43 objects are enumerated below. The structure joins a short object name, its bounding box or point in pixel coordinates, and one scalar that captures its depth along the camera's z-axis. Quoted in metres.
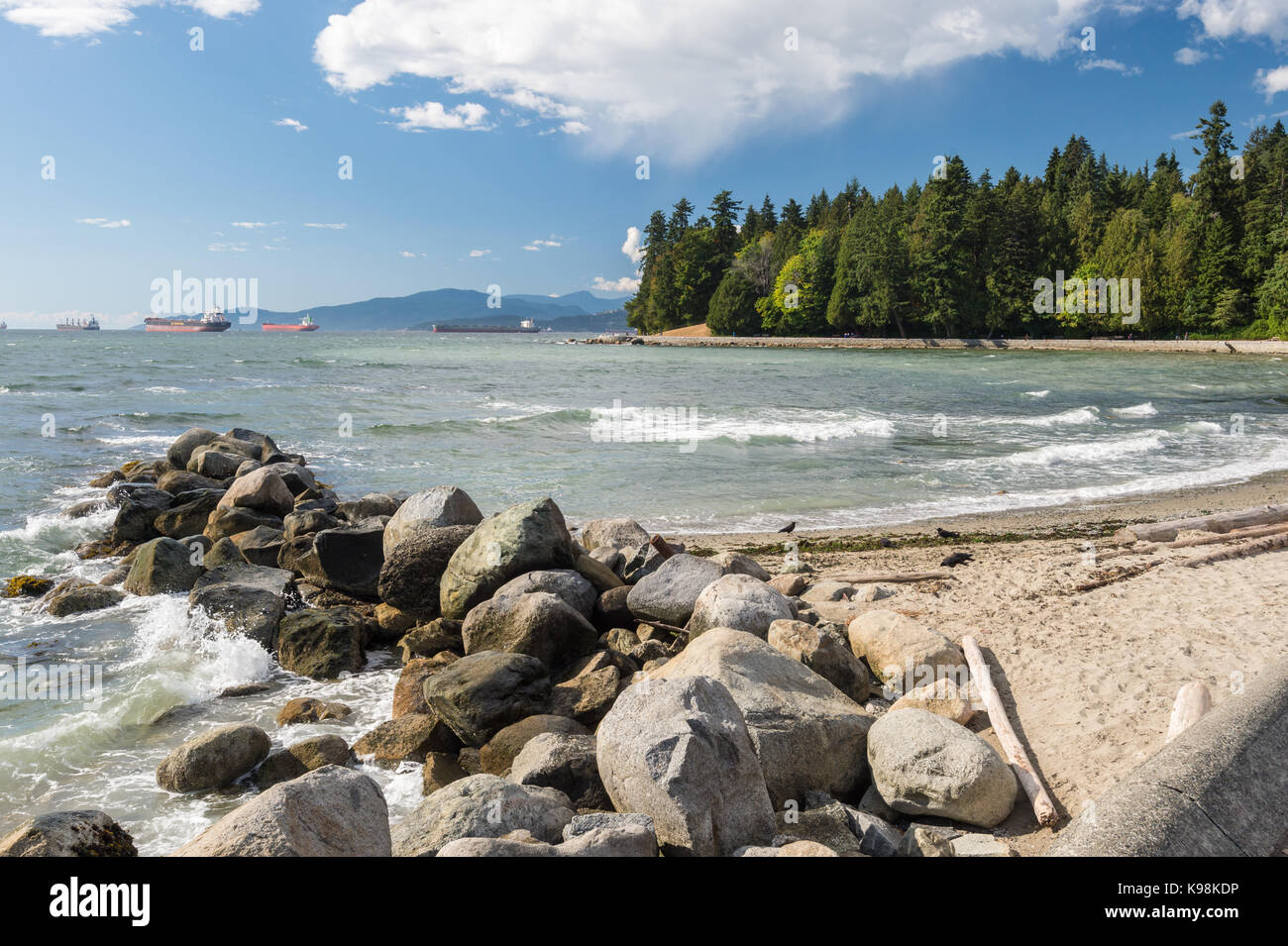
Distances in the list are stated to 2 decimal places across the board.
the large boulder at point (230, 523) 11.80
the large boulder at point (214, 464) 15.45
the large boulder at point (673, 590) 7.58
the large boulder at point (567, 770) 4.86
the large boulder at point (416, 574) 8.68
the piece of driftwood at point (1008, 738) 4.63
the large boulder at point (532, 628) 6.94
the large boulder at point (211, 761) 5.46
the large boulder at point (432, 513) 9.47
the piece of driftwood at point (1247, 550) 9.35
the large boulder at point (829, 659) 6.14
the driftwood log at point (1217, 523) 11.04
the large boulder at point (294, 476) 13.71
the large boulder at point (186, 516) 12.09
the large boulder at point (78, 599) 9.06
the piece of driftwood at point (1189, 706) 4.80
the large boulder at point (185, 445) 16.47
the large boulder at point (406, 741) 5.97
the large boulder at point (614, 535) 10.34
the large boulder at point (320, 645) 7.61
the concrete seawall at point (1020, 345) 64.06
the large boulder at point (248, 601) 7.99
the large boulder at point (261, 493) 12.52
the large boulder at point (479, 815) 4.00
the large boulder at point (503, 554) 7.95
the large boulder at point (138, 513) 11.96
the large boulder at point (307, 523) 10.86
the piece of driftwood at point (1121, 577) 8.58
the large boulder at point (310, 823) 3.34
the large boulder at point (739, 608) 6.80
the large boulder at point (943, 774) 4.62
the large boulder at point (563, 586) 7.49
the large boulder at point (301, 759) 5.59
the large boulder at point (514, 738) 5.62
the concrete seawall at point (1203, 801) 3.24
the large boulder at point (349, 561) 9.51
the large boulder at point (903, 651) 6.34
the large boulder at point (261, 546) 10.59
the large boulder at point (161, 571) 9.50
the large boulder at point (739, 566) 8.60
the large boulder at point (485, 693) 5.99
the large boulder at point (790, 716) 4.90
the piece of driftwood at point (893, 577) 9.57
